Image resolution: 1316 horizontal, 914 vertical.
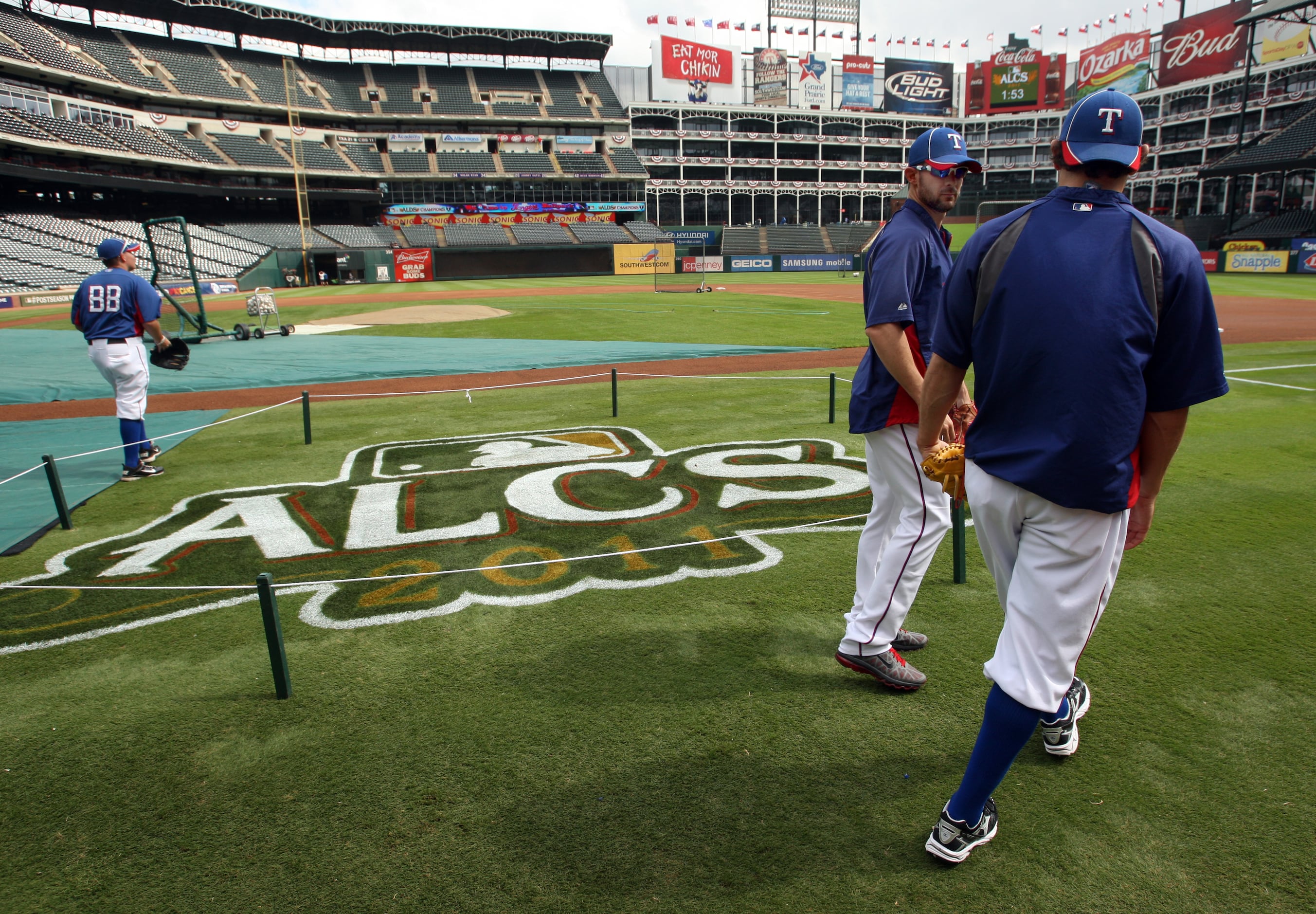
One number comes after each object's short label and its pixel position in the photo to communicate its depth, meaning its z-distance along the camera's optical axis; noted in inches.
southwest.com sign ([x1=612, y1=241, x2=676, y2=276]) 2351.1
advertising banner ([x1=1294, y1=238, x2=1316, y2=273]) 1574.8
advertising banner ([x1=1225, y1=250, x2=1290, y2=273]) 1633.9
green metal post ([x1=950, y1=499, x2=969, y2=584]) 190.1
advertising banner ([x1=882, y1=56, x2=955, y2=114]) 3472.0
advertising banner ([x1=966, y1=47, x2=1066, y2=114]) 3120.1
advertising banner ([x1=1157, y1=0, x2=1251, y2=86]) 2578.7
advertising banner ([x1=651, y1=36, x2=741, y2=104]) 3169.3
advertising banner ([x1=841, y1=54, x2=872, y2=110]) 3457.2
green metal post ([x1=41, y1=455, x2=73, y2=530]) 235.9
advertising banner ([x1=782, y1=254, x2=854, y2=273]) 2391.7
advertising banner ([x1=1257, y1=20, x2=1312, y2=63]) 2395.4
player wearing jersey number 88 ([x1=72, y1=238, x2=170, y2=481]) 313.4
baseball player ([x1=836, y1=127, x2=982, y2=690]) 136.2
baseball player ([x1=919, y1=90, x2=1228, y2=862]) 89.6
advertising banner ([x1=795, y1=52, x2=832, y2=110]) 3457.2
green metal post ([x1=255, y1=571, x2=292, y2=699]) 142.0
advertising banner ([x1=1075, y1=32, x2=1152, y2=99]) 2906.0
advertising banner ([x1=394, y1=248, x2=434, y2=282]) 2103.8
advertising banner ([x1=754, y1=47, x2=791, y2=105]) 3316.9
